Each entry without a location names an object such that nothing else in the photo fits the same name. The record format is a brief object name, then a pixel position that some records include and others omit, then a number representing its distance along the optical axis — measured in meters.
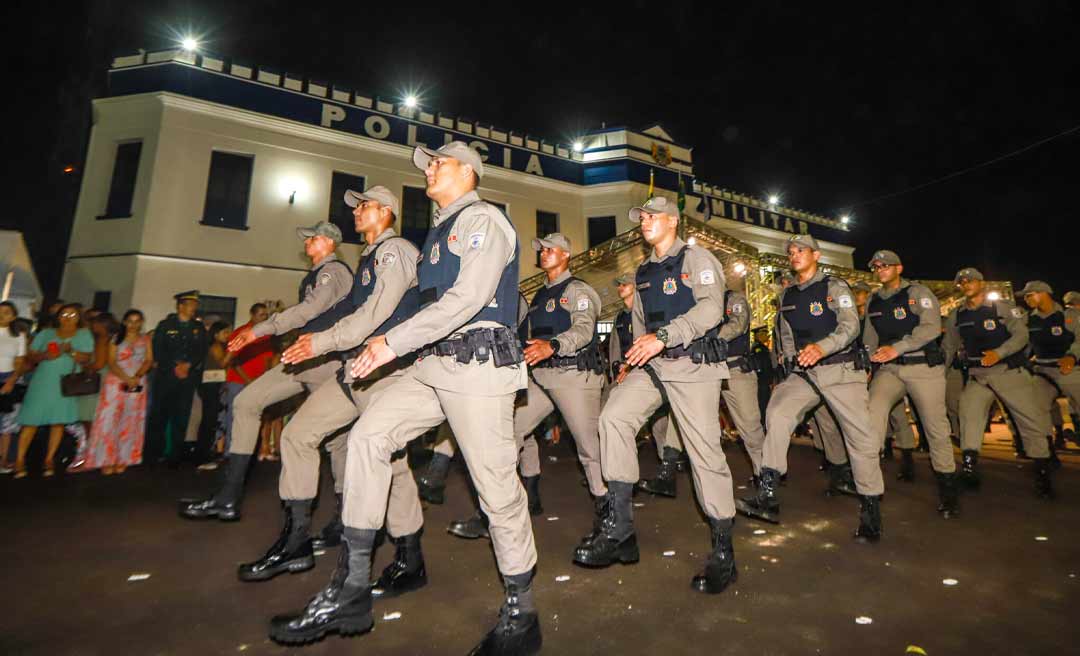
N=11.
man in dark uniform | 6.77
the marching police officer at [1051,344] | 6.18
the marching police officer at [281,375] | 3.76
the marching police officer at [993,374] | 5.36
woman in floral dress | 6.18
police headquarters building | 13.56
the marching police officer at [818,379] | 3.96
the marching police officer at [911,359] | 4.65
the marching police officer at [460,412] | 2.24
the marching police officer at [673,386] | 3.12
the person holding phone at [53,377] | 5.91
